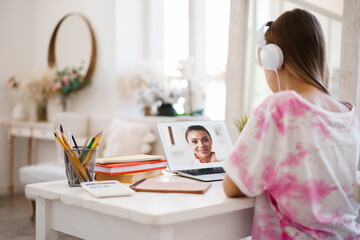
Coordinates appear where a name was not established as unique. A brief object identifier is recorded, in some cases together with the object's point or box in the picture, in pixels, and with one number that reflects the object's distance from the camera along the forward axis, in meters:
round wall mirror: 4.10
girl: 1.05
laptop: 1.54
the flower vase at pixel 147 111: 3.55
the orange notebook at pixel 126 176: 1.37
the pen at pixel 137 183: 1.26
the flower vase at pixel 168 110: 3.36
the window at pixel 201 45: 3.57
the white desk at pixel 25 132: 3.95
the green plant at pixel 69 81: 4.01
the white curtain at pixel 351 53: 1.69
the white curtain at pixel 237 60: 2.11
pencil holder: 1.27
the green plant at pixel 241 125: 1.69
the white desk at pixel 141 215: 0.97
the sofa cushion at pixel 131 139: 3.09
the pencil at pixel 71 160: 1.26
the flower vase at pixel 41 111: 4.57
